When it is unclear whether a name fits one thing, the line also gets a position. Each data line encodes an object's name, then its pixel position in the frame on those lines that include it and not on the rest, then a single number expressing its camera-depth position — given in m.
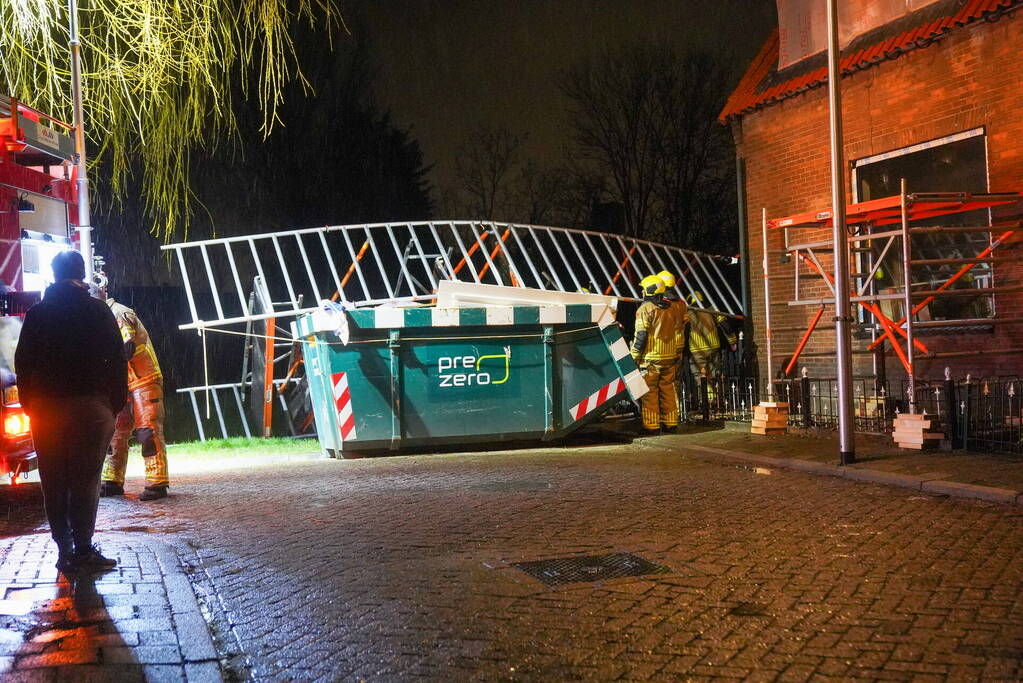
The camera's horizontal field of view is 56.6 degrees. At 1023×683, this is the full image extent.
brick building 11.48
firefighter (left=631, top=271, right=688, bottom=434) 12.27
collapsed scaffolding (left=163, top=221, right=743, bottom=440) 13.95
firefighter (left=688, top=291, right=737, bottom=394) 15.77
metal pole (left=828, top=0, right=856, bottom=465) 8.99
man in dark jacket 5.31
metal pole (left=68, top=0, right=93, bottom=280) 8.18
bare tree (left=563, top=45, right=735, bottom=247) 35.38
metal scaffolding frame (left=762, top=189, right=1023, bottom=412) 10.00
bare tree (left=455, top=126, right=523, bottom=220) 41.12
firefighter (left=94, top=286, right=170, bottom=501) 8.21
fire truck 6.95
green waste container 10.65
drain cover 5.13
